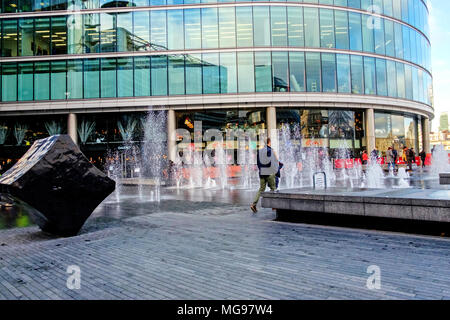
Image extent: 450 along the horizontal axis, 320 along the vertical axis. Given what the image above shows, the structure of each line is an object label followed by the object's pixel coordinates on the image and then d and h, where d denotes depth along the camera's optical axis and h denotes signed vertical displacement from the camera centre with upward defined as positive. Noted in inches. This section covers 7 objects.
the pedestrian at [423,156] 1171.9 +42.1
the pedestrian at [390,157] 899.5 +32.3
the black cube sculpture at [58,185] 255.9 -6.3
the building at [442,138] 5826.8 +572.1
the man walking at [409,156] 909.8 +34.6
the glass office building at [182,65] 1258.0 +423.7
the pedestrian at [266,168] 369.4 +4.2
